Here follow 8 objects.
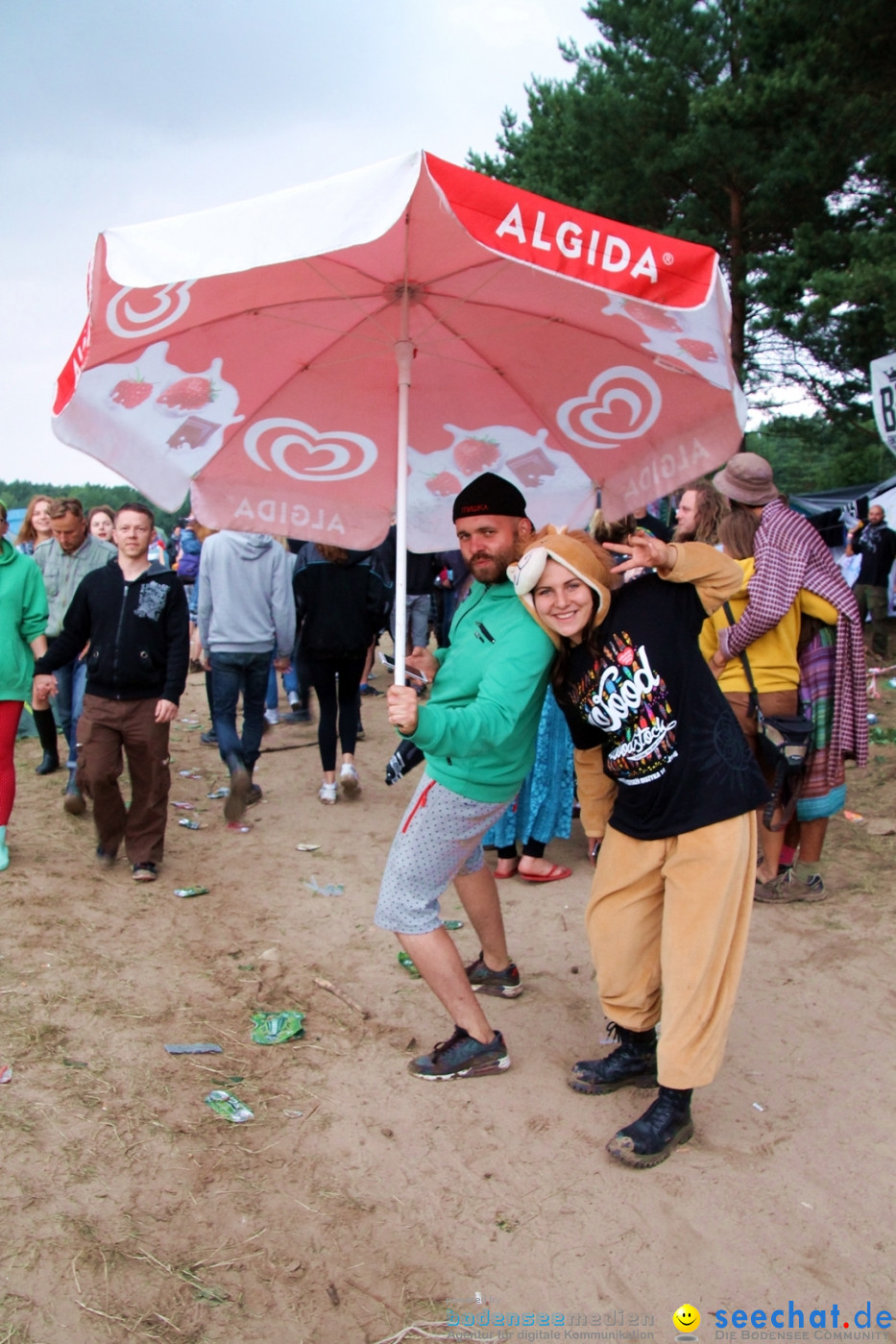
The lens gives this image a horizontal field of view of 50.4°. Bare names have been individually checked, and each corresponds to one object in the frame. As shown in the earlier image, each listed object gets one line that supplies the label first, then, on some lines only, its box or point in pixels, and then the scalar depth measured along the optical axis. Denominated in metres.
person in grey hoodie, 6.16
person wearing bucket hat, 4.52
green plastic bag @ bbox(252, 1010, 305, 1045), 3.62
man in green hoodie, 2.84
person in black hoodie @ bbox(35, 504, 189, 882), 5.06
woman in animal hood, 2.74
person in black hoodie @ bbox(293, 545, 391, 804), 6.30
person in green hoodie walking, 5.16
